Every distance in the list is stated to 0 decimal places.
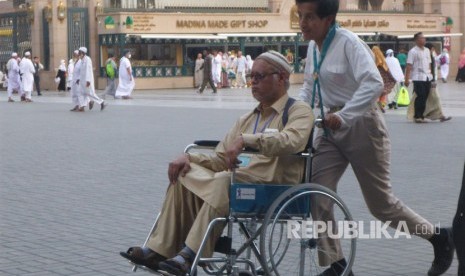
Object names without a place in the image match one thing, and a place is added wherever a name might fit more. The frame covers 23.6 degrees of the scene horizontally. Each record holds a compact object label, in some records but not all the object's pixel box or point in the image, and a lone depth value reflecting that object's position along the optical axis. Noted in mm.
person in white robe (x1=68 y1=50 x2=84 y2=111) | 25719
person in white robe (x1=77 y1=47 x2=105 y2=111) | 25422
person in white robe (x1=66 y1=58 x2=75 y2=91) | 41269
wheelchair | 5668
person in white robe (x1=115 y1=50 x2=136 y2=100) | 34375
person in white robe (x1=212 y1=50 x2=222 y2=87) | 41344
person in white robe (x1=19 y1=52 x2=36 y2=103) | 34188
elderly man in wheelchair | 5656
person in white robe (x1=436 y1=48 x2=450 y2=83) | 45125
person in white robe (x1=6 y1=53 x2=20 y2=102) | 34825
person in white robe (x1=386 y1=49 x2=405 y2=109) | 24812
